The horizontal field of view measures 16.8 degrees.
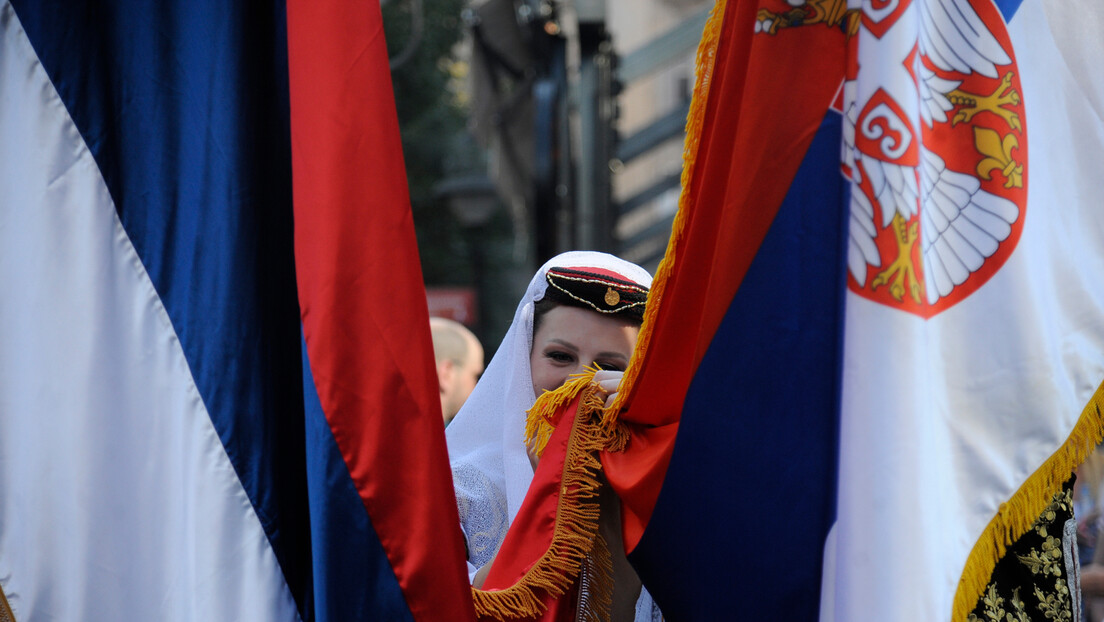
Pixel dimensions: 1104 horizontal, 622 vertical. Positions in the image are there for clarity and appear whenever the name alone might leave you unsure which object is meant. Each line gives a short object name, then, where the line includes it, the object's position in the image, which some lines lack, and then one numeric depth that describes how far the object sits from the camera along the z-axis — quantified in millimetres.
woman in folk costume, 4801
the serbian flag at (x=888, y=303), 4474
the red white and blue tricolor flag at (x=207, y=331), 4519
